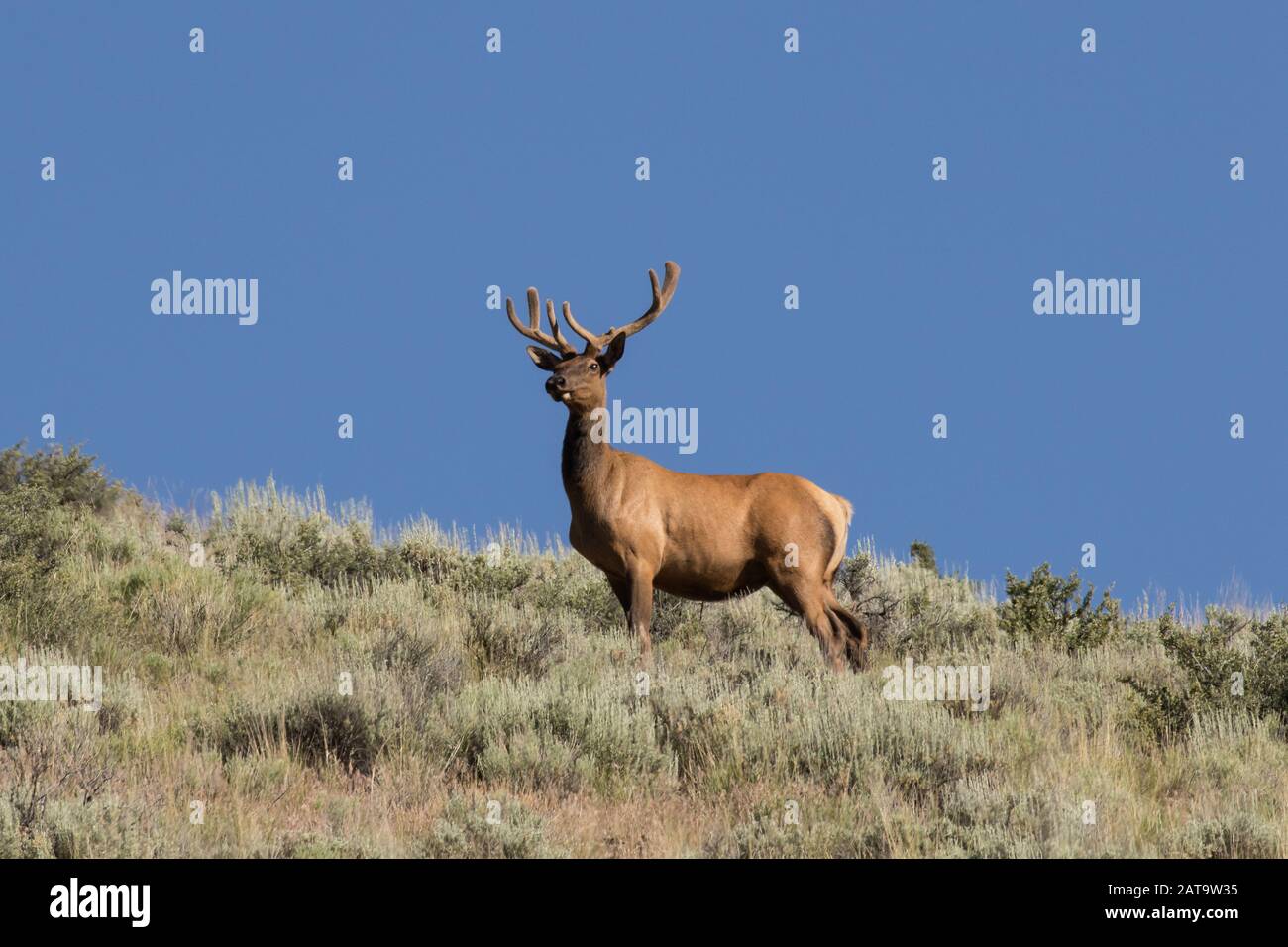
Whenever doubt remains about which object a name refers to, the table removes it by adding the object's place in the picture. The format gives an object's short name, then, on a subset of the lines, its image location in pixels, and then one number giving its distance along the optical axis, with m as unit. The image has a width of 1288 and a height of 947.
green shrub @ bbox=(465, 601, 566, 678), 12.37
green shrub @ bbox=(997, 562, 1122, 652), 14.86
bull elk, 12.28
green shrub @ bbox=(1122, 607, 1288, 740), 11.12
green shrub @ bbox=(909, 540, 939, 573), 20.75
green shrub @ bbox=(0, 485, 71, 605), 12.58
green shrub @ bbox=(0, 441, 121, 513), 19.38
